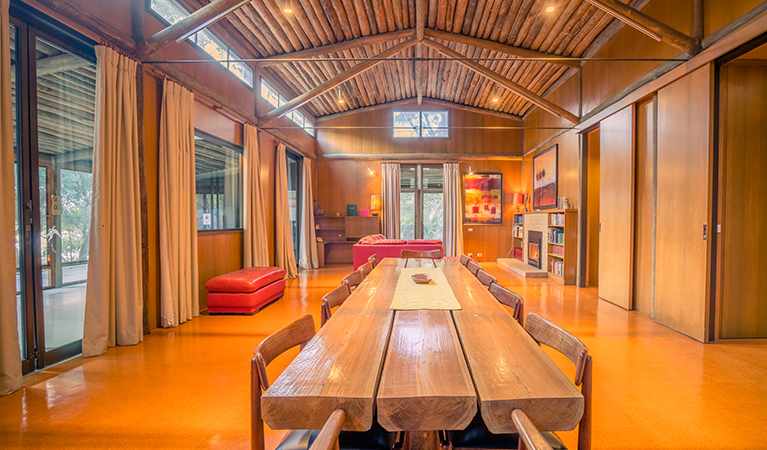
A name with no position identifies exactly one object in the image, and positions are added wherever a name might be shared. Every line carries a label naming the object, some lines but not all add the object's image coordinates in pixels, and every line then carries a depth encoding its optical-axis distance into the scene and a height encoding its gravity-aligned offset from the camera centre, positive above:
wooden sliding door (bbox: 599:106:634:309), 4.67 +0.15
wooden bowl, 2.43 -0.44
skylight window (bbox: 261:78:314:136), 6.56 +2.52
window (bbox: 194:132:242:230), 4.68 +0.54
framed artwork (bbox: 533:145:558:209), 7.36 +0.89
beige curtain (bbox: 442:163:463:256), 9.54 +0.19
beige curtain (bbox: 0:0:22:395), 2.30 -0.10
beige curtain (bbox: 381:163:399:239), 9.75 +0.55
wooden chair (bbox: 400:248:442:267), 4.42 -0.48
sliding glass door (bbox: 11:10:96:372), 2.62 +0.29
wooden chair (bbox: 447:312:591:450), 1.15 -0.68
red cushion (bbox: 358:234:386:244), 6.92 -0.45
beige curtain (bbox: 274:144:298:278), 6.86 -0.01
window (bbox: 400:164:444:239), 9.99 +0.47
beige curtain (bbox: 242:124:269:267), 5.59 +0.17
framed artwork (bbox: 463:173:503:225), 9.63 +0.55
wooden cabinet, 9.48 -0.39
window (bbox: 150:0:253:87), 3.90 +2.47
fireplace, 7.57 -0.72
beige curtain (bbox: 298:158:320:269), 8.61 -0.35
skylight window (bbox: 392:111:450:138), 9.79 +2.74
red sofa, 6.59 -0.58
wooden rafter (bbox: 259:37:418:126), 6.14 +2.54
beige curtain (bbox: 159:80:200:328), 3.78 +0.10
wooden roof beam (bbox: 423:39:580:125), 6.19 +2.62
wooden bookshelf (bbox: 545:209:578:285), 6.32 -0.52
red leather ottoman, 4.31 -0.97
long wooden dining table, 0.91 -0.48
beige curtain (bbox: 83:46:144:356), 3.04 +0.01
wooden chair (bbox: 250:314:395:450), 1.11 -0.56
